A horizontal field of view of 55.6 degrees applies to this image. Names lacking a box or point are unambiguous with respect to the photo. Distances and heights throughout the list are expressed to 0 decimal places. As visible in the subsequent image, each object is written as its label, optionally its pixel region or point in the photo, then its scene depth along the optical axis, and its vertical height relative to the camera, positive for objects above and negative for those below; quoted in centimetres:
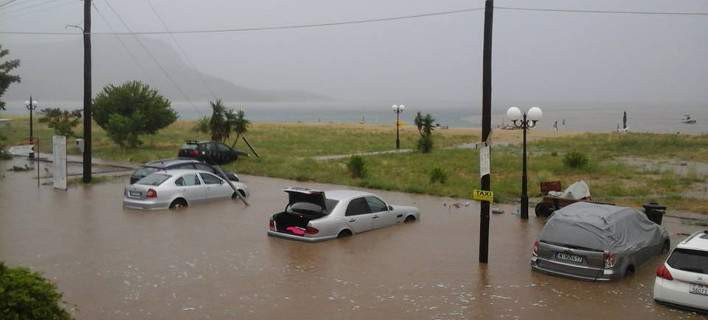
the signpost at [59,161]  2302 -69
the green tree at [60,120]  4319 +139
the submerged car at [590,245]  1147 -172
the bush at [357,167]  2831 -95
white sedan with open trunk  1452 -160
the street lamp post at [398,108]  4780 +267
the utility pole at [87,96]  2511 +176
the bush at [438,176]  2670 -121
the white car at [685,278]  962 -188
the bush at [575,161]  3231 -65
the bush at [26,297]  564 -135
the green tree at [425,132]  4220 +91
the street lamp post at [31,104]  4453 +249
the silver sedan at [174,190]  1875 -136
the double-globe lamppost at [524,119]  1848 +79
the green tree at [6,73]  2674 +284
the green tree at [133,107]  4172 +221
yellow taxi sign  1270 -93
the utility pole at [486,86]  1266 +115
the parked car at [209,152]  3316 -45
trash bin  1658 -156
